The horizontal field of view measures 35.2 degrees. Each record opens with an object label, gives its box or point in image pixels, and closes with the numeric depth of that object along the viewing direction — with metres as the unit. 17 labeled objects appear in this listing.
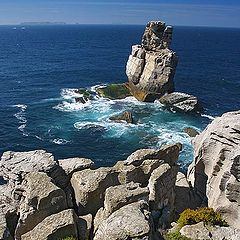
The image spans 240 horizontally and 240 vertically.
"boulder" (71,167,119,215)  26.17
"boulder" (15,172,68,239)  23.58
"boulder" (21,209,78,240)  21.67
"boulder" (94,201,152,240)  19.80
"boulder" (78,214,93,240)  23.14
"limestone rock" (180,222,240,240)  22.61
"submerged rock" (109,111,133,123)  78.40
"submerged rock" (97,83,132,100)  97.75
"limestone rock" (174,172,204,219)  32.78
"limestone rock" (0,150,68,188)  26.86
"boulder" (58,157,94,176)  28.62
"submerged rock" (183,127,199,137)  71.88
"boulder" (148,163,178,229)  26.82
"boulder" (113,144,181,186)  29.20
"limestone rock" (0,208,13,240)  21.93
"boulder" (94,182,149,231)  23.70
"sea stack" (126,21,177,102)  92.31
